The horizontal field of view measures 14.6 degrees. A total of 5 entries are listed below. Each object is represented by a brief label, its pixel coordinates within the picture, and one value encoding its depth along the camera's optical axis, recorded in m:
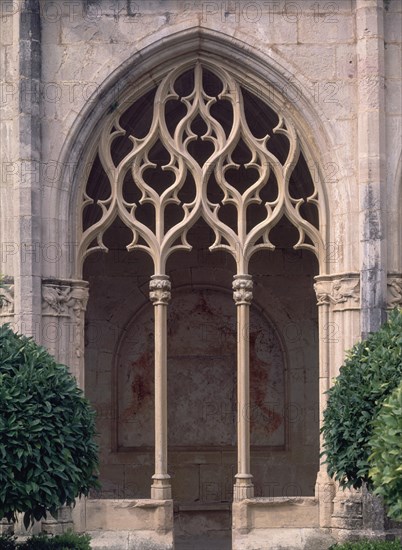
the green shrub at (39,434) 13.59
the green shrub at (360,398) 13.97
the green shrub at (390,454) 12.43
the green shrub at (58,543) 14.45
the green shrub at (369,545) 14.50
